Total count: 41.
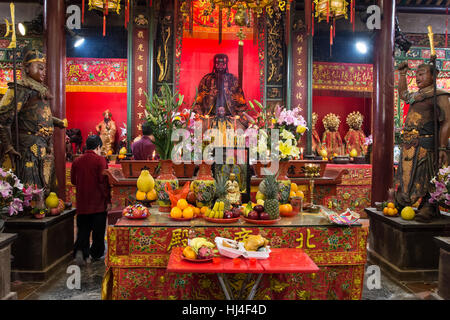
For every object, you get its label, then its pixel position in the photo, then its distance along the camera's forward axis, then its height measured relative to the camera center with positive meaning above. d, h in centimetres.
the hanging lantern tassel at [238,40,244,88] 546 +150
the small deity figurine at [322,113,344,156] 903 +33
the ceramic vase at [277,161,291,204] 280 -26
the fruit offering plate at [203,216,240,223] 238 -46
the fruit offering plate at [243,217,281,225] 238 -47
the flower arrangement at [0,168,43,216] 256 -32
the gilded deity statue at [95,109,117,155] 841 +45
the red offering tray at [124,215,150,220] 245 -45
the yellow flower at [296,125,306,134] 310 +19
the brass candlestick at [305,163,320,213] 513 -27
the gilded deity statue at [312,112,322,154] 883 +27
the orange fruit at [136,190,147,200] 283 -35
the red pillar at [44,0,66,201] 455 +104
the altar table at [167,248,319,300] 181 -59
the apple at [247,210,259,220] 242 -43
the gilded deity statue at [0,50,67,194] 331 +24
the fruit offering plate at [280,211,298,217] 266 -47
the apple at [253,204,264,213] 244 -39
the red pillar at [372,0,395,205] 485 +61
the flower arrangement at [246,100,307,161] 289 +15
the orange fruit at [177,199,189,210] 251 -37
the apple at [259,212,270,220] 240 -43
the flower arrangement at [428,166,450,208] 281 -29
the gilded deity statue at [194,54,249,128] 848 +133
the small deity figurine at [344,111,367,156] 905 +40
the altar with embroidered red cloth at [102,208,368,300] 231 -71
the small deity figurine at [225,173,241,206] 267 -31
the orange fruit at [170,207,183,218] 245 -42
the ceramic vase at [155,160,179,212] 276 -25
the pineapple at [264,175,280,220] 243 -32
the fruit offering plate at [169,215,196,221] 245 -46
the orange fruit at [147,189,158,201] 285 -35
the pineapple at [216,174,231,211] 251 -29
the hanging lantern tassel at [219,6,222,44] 446 +162
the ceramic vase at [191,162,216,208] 264 -29
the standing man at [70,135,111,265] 374 -50
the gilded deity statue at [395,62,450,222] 345 +8
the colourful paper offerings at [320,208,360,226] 240 -45
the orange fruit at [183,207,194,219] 245 -42
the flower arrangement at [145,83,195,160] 281 +23
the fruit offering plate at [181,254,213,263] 190 -58
